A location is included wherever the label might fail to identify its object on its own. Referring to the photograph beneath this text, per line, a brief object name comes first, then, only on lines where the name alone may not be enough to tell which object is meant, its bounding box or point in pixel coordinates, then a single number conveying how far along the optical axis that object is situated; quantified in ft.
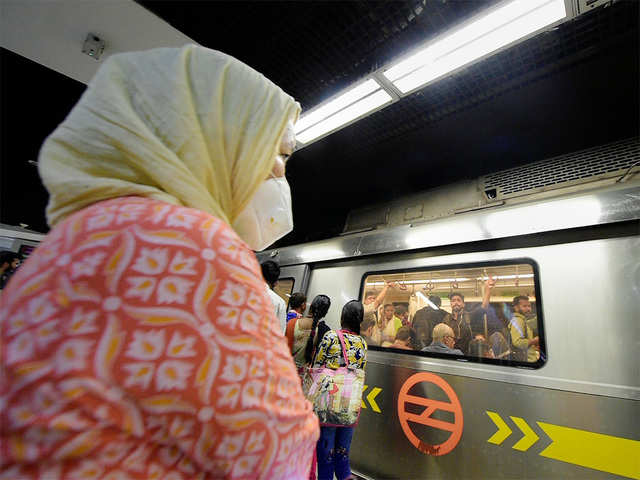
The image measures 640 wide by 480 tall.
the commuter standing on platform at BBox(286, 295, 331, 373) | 7.89
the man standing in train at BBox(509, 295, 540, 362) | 6.09
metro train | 5.15
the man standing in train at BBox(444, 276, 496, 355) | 7.00
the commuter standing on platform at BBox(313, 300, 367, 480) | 6.63
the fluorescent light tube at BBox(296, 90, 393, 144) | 8.14
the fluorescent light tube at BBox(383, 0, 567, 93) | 5.50
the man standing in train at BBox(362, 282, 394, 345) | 8.73
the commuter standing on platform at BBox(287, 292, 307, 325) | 9.23
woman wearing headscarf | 1.05
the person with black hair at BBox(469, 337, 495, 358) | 6.59
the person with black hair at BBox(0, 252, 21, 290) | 9.48
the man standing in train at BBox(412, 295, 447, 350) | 7.66
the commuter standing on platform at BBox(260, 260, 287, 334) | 7.04
